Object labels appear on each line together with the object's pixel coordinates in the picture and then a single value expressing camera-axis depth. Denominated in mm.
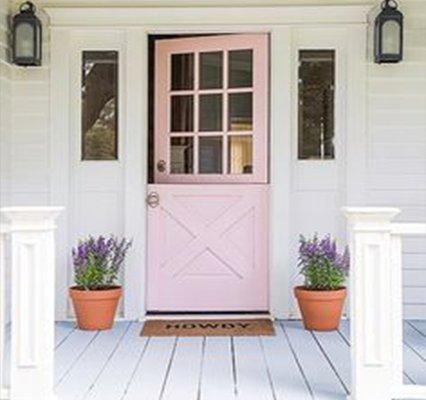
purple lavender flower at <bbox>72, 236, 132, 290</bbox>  4723
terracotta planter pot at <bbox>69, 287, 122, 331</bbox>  4668
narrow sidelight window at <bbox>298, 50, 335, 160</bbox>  5133
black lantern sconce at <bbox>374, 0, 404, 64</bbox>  4852
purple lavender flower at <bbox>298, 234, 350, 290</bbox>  4691
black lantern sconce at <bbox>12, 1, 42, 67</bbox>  4887
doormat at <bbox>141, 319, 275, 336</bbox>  4633
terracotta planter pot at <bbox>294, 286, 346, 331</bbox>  4645
